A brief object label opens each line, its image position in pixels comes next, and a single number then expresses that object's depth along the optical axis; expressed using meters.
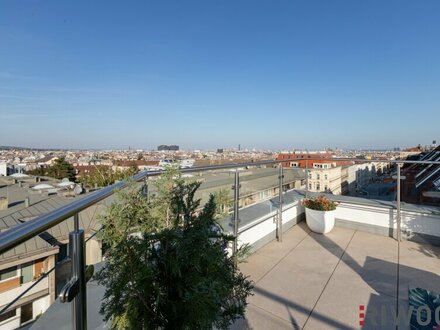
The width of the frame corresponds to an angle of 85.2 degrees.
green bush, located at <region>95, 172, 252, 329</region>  0.93
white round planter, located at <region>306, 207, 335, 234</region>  3.56
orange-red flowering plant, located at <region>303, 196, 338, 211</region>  3.66
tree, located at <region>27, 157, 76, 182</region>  27.19
